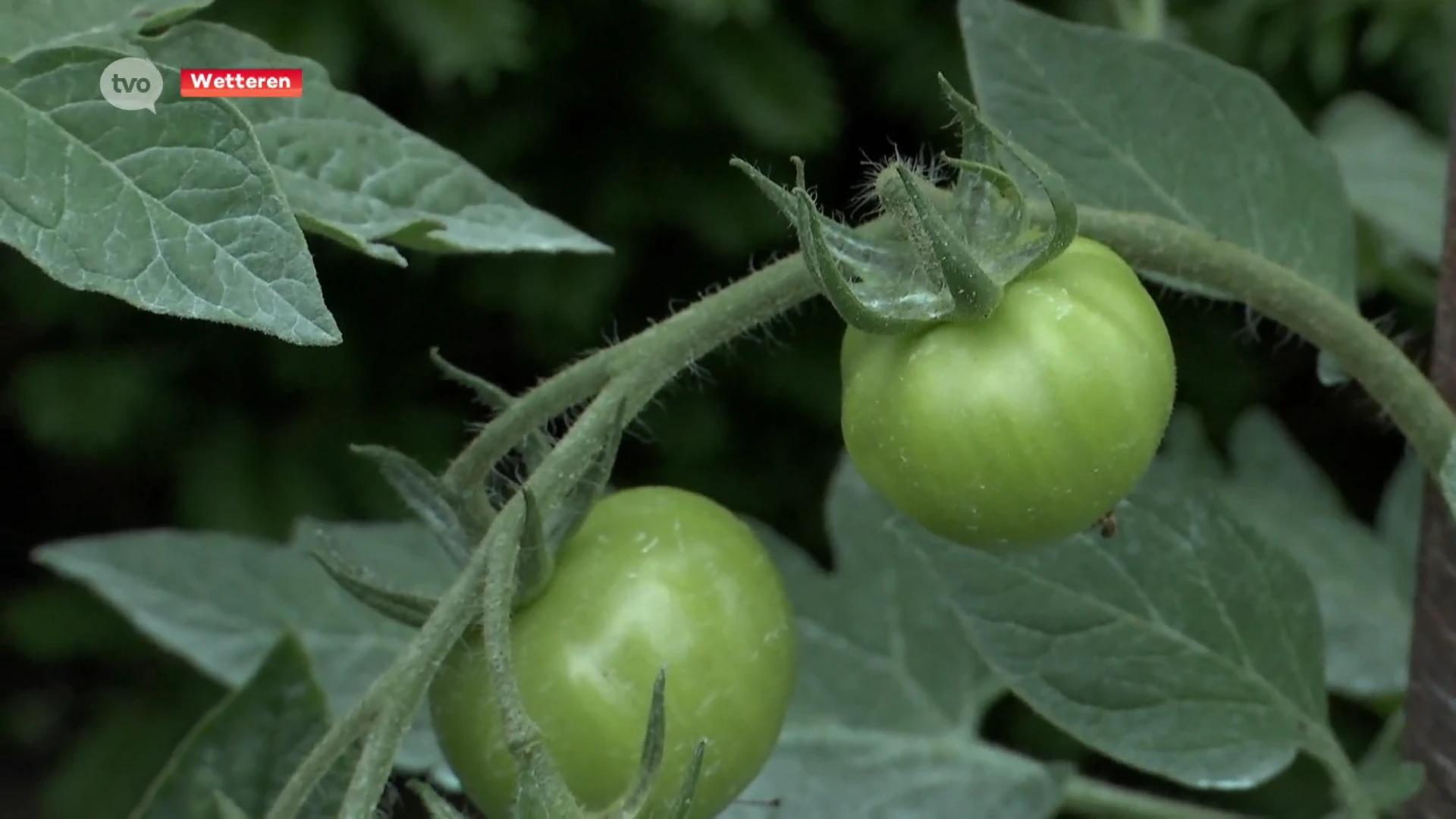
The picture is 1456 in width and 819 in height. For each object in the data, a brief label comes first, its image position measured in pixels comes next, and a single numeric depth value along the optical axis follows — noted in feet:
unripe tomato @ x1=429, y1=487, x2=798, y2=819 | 2.12
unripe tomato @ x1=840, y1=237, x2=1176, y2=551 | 2.07
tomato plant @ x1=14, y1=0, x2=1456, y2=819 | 2.07
